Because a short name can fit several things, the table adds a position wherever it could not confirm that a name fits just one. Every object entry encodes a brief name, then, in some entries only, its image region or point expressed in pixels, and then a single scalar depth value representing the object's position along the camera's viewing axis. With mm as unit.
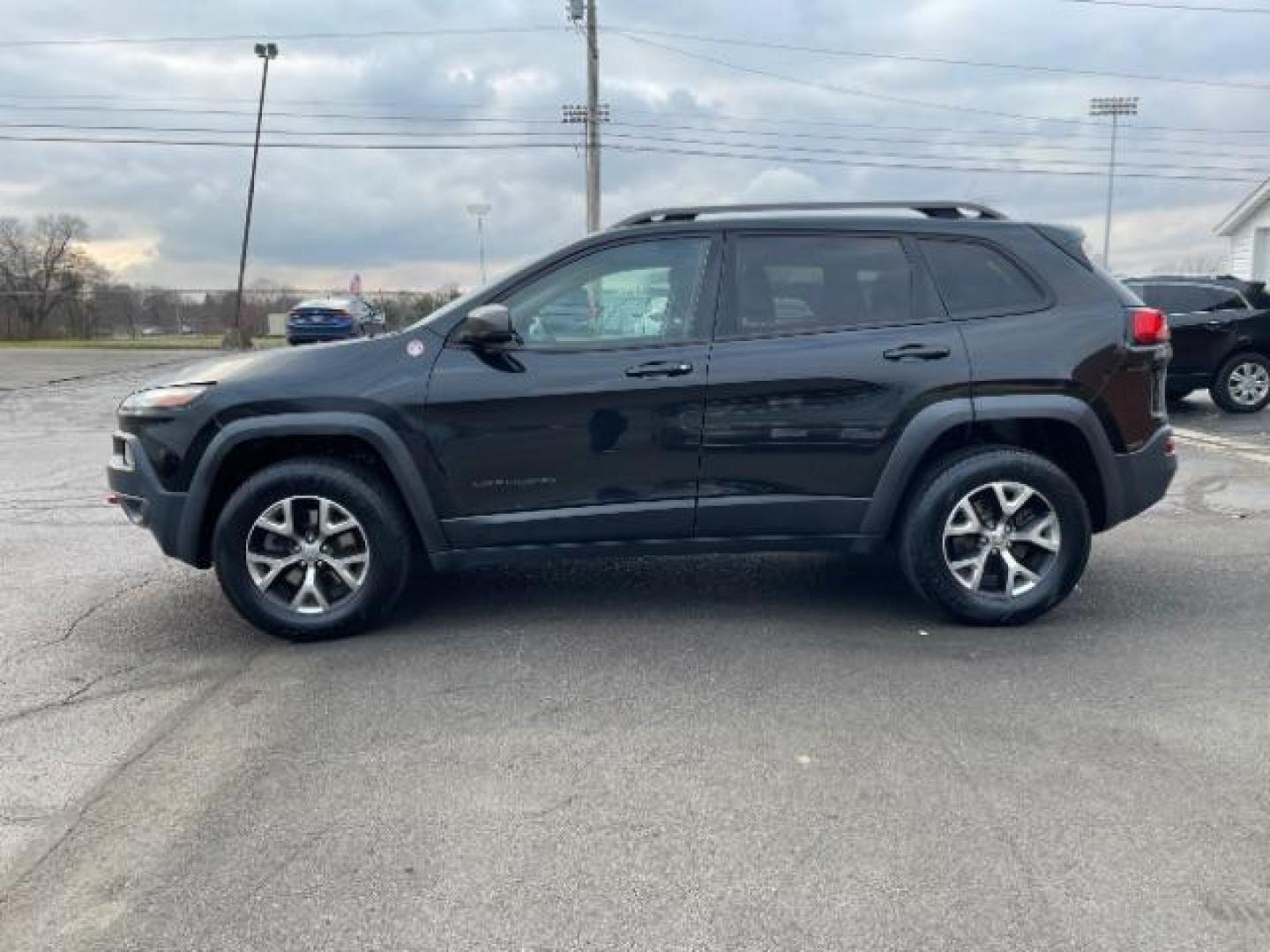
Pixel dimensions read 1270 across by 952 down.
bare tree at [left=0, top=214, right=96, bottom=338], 53875
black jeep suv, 4781
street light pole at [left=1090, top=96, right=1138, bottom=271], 62094
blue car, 27797
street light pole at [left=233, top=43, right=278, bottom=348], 36656
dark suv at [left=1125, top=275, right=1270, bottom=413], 13531
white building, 32094
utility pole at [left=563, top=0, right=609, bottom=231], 30219
